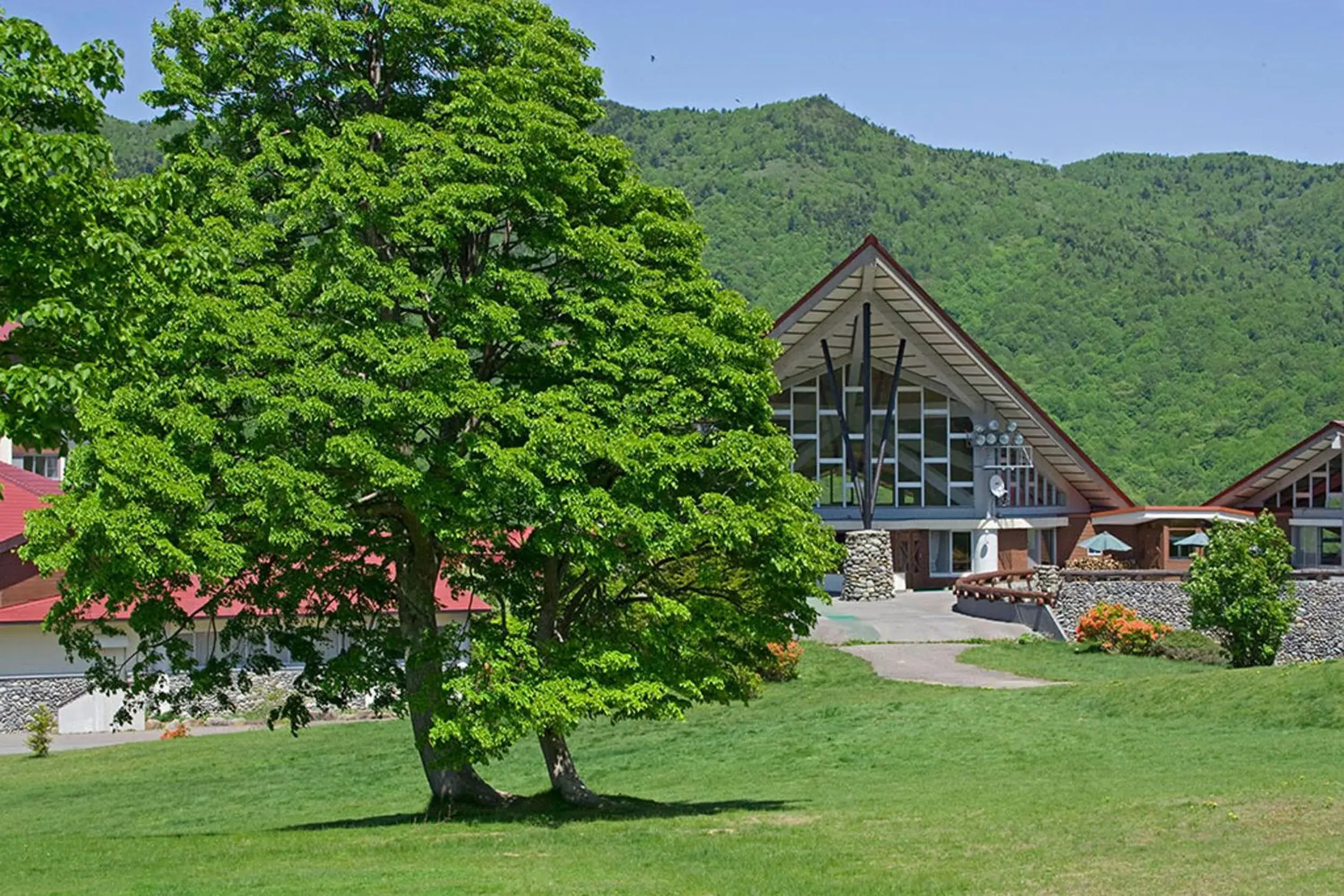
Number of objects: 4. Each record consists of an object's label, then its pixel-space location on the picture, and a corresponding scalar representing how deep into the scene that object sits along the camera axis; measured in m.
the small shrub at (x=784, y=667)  35.09
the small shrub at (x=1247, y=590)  35.00
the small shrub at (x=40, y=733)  31.70
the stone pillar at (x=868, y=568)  49.56
